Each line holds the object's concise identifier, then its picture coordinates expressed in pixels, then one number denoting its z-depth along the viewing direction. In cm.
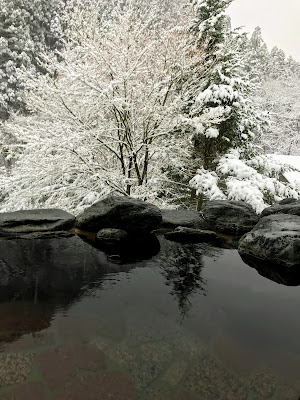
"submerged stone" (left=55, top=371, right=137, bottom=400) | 185
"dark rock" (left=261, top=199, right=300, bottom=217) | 521
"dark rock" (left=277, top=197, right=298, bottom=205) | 618
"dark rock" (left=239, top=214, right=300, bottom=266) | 381
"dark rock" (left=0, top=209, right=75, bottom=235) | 463
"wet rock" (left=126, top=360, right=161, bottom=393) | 197
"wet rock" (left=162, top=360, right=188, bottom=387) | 201
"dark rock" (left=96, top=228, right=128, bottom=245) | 459
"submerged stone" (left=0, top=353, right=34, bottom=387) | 193
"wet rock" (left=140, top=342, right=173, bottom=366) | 218
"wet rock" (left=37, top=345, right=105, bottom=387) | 197
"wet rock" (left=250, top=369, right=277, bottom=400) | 194
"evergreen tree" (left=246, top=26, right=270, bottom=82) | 3895
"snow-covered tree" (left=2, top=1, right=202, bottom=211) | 766
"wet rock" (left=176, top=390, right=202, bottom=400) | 189
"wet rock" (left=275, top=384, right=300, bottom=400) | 193
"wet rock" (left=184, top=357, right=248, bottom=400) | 192
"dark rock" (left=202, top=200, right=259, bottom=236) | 515
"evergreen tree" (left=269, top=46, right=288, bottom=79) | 4058
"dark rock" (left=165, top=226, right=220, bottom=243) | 487
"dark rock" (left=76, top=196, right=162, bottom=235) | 486
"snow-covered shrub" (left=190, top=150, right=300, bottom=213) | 804
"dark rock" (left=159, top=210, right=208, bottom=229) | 528
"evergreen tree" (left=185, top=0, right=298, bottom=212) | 845
